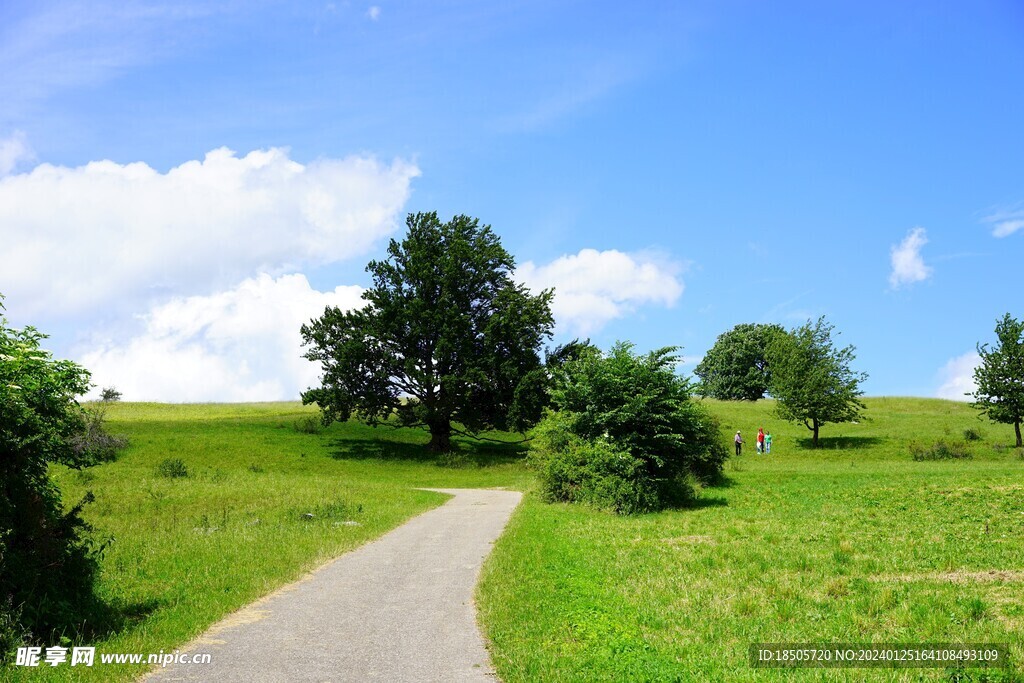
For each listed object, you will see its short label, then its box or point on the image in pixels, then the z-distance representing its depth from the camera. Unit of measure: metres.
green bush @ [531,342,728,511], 27.59
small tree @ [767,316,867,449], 61.16
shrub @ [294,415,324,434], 66.19
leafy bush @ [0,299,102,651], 10.43
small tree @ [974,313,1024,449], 54.31
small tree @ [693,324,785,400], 117.00
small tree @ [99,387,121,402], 109.34
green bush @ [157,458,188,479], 42.91
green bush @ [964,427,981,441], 57.75
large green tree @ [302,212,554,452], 57.19
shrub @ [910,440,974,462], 50.59
